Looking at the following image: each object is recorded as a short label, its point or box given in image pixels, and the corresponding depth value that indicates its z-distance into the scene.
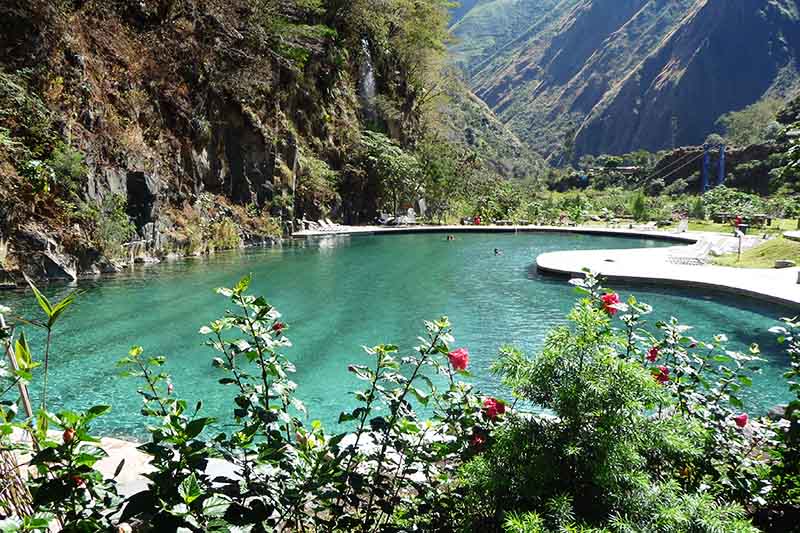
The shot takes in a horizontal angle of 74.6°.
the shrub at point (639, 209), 26.91
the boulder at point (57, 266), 10.51
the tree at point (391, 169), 26.58
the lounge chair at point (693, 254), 12.91
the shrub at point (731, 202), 24.27
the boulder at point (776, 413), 3.36
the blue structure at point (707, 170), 37.09
